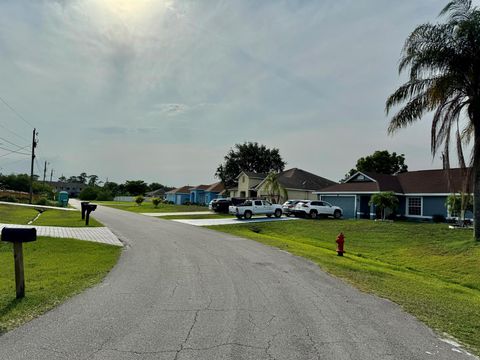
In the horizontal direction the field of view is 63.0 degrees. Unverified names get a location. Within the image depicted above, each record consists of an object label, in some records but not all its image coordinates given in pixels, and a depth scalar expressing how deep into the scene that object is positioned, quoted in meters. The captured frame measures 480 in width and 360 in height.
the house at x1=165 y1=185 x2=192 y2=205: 83.56
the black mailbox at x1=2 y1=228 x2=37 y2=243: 6.77
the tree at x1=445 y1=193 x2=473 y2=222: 25.58
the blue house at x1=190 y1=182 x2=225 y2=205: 69.94
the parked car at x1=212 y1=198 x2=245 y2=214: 39.47
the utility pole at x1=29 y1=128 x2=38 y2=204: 50.80
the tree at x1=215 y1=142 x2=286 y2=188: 74.75
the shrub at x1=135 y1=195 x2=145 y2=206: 62.08
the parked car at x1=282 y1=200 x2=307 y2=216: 34.71
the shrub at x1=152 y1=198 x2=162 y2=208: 54.51
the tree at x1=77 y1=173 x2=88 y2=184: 173.27
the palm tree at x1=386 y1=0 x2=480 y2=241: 18.06
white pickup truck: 33.18
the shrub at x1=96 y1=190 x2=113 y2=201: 93.31
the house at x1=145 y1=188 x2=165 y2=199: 114.34
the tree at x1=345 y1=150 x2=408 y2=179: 59.03
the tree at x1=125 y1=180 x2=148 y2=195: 112.12
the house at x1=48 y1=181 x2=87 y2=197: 158.12
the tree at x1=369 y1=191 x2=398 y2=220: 29.78
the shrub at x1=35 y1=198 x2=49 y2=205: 51.01
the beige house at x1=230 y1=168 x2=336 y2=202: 48.66
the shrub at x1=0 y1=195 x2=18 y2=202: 55.46
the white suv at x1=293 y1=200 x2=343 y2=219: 33.50
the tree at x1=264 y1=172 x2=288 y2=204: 44.08
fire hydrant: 15.40
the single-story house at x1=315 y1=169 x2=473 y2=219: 30.91
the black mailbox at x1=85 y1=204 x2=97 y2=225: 23.18
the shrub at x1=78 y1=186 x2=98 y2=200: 94.62
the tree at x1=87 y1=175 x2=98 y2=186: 165.35
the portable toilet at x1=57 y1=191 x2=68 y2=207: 49.41
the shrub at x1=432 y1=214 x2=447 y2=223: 29.51
